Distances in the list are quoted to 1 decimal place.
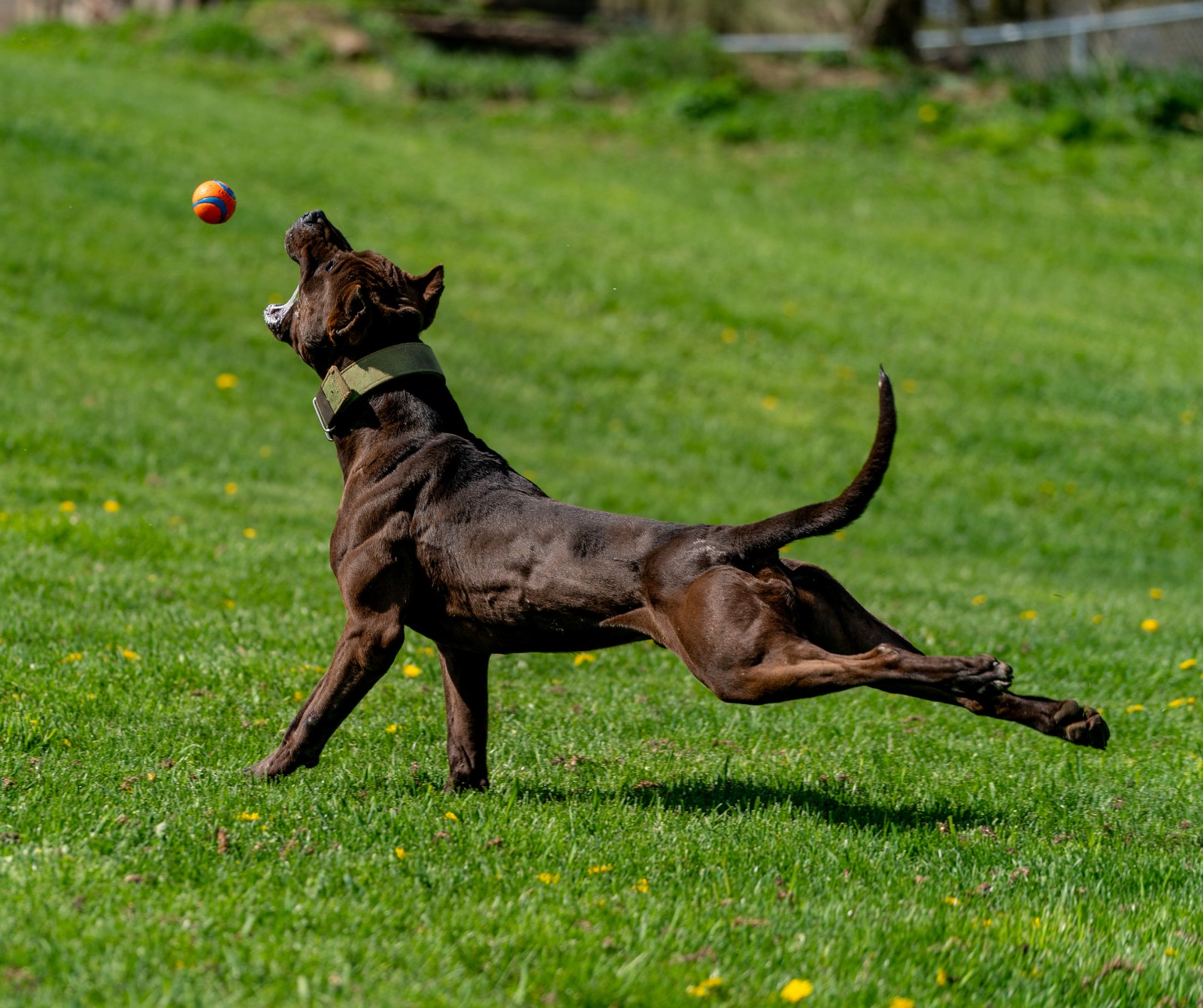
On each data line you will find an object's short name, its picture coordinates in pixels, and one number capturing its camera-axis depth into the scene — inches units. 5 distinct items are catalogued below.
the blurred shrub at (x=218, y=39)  1914.4
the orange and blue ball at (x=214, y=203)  468.8
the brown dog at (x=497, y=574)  329.7
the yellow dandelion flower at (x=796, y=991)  261.1
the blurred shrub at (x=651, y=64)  1875.0
